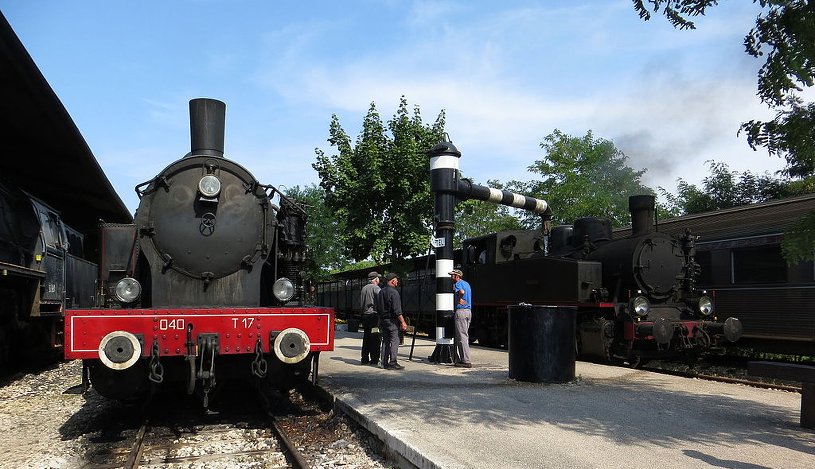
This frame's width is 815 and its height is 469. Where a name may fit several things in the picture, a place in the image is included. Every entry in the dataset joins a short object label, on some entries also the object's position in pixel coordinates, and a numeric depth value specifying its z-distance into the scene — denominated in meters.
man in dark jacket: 10.06
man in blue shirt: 10.70
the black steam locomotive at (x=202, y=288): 6.06
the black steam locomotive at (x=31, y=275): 10.01
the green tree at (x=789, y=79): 4.34
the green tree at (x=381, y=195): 18.48
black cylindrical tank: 8.52
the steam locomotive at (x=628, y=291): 11.47
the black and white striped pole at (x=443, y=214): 10.95
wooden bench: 5.71
